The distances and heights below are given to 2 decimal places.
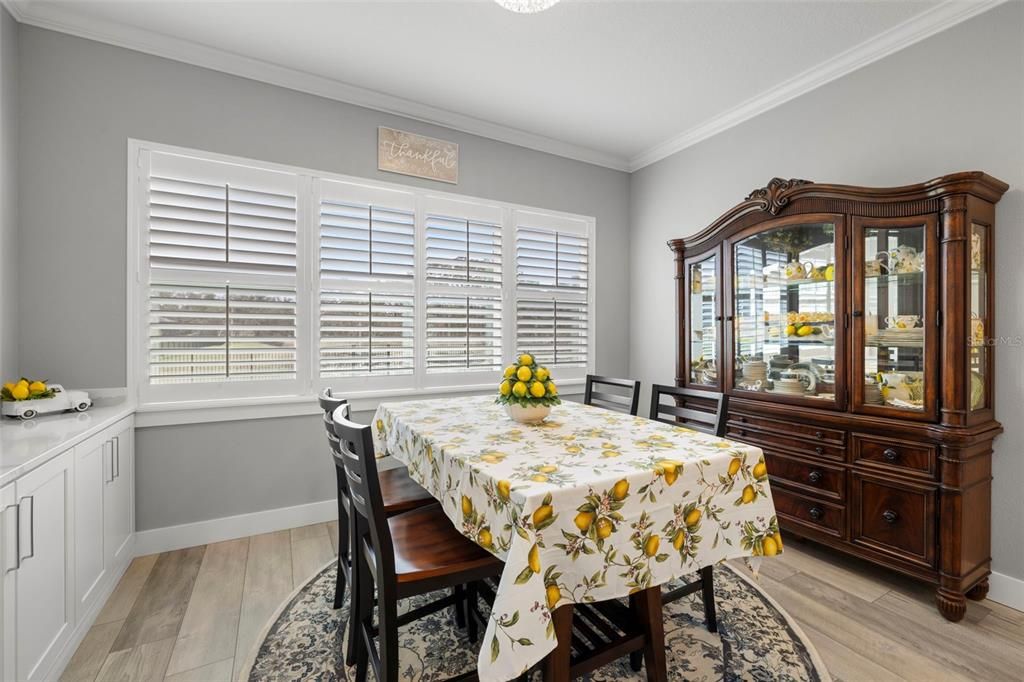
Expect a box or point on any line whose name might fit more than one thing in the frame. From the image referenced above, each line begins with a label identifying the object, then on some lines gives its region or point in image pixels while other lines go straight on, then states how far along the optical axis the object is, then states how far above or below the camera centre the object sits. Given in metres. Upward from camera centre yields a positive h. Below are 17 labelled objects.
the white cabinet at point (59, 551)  1.33 -0.74
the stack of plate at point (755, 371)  2.78 -0.18
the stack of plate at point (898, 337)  2.13 +0.02
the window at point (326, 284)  2.58 +0.36
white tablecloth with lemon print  1.09 -0.46
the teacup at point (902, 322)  2.16 +0.09
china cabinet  2.00 -0.10
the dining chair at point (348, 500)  1.69 -0.62
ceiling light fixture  1.85 +1.32
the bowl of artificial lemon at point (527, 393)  1.92 -0.21
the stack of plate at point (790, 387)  2.60 -0.25
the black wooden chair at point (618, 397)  2.44 -0.31
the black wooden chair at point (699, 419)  1.84 -0.34
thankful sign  3.13 +1.26
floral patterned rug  1.66 -1.16
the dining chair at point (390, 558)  1.28 -0.65
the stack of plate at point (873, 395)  2.27 -0.26
